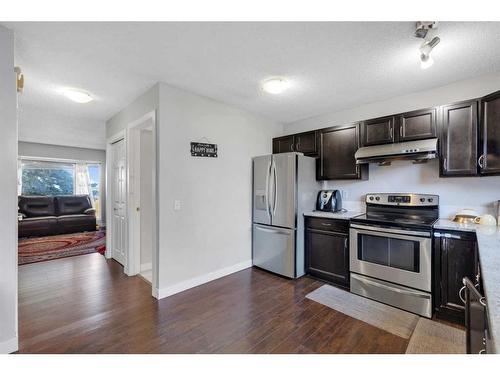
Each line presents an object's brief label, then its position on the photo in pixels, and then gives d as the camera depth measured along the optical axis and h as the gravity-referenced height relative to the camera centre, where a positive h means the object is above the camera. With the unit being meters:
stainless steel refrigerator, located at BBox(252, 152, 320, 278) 3.15 -0.29
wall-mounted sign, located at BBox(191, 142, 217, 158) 2.90 +0.50
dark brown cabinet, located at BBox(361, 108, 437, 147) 2.56 +0.72
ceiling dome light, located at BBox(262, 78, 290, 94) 2.49 +1.14
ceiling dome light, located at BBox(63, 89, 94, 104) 2.78 +1.15
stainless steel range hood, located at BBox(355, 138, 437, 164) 2.44 +0.41
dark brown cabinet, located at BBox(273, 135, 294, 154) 3.87 +0.75
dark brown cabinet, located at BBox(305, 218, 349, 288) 2.86 -0.85
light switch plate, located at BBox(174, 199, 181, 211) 2.73 -0.22
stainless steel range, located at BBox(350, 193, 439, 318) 2.27 -0.70
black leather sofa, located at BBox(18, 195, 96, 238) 5.39 -0.74
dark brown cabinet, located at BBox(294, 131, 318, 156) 3.56 +0.70
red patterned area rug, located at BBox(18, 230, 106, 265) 4.05 -1.22
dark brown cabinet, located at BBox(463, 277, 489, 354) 0.97 -0.62
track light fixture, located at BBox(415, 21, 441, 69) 1.60 +1.13
